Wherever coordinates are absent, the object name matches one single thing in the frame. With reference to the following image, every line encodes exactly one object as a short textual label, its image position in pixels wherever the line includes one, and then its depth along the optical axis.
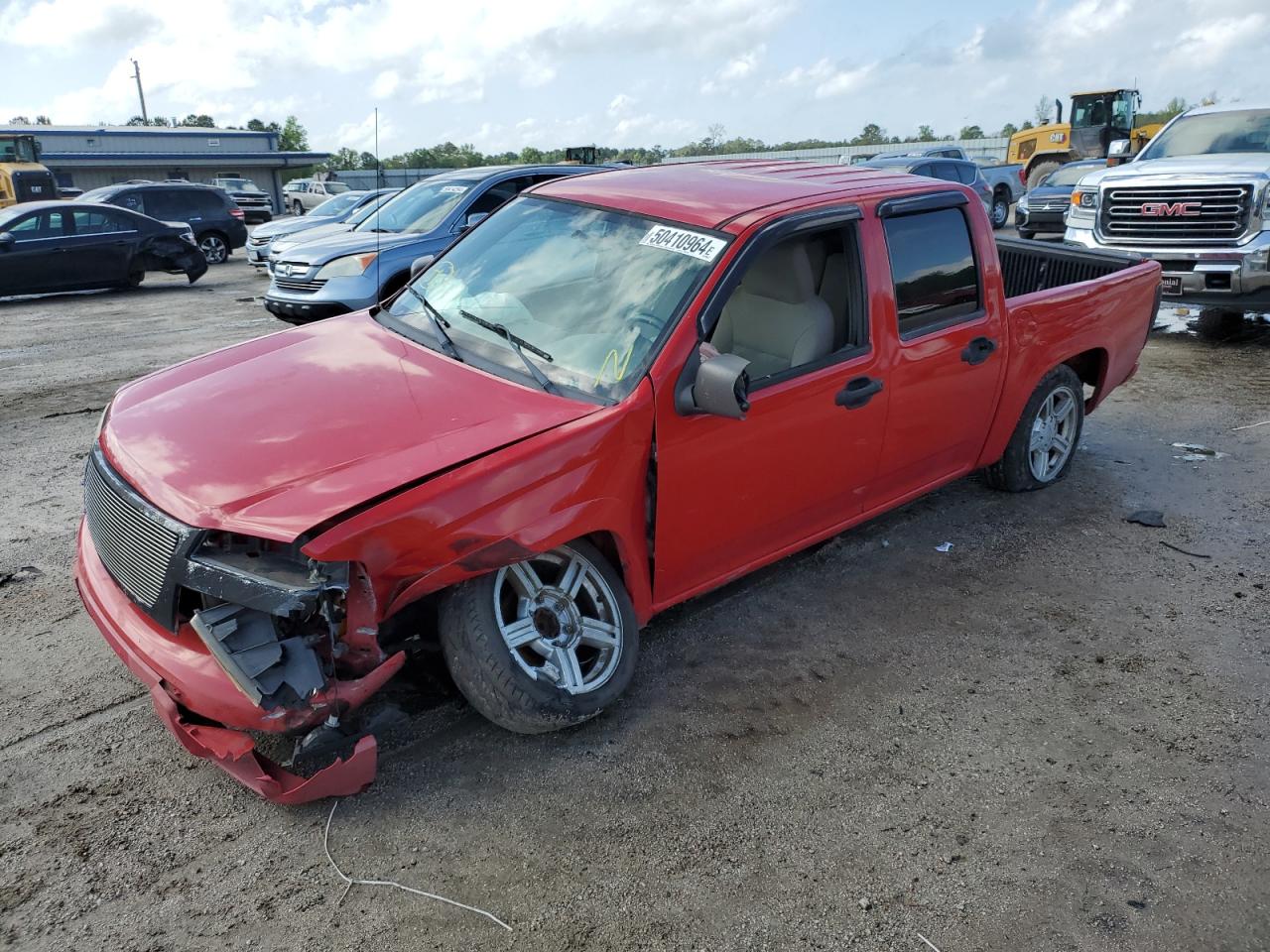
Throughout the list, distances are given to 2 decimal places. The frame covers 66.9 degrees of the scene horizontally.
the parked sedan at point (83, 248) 13.86
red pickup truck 2.79
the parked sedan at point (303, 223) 16.46
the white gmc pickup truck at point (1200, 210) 8.84
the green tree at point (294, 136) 83.69
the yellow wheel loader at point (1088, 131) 25.33
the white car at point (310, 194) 38.69
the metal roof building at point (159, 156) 49.09
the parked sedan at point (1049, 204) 16.12
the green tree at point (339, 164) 56.32
